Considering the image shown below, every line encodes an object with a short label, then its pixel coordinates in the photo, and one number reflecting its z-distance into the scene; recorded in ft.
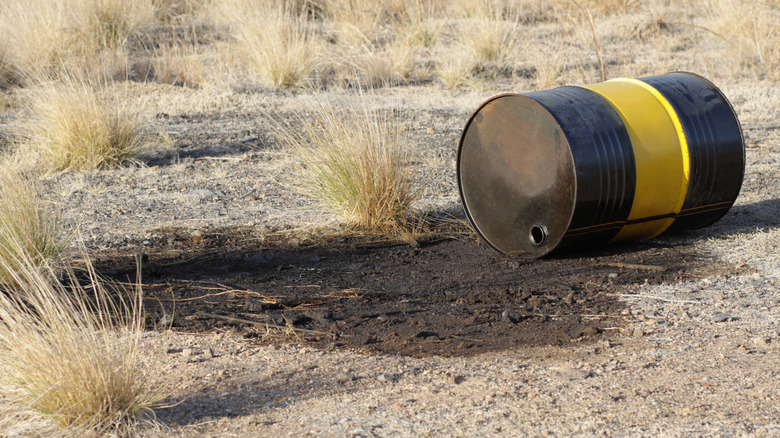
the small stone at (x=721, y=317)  25.95
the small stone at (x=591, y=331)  25.25
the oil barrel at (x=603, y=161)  29.45
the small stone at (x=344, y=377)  22.07
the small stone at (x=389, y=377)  22.09
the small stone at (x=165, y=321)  25.88
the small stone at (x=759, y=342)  24.03
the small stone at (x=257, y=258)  33.17
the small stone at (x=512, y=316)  26.45
